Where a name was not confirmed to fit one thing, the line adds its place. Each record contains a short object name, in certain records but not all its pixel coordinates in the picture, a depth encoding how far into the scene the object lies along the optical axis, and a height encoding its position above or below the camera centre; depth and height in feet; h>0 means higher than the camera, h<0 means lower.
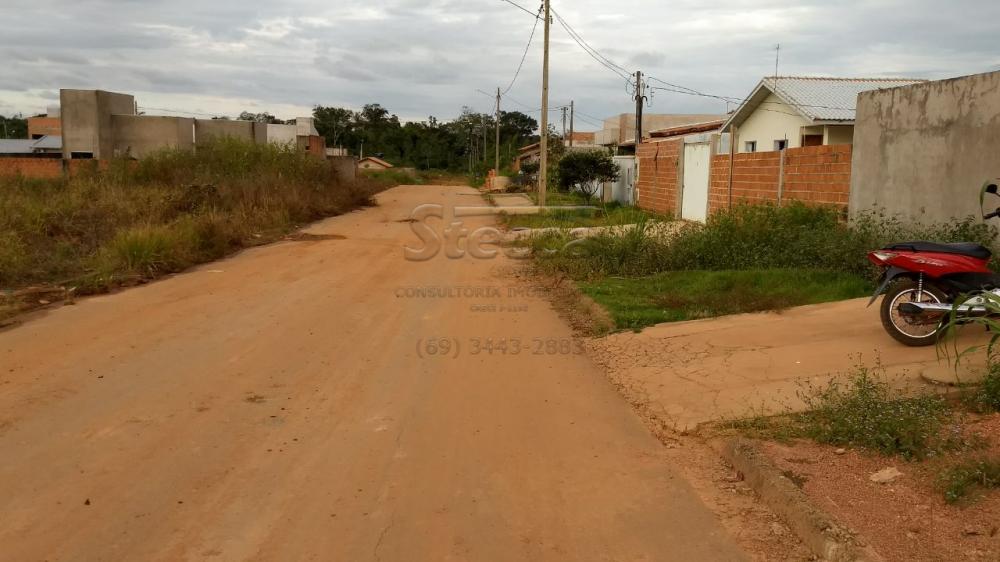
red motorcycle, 21.12 -2.05
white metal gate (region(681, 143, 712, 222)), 63.57 +1.80
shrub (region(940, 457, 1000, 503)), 12.76 -4.49
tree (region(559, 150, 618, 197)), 96.58 +4.20
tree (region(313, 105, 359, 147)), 307.17 +28.07
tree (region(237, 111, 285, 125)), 259.19 +26.20
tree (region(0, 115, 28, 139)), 317.83 +25.66
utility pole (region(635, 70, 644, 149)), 120.88 +15.84
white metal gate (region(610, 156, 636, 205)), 93.71 +2.38
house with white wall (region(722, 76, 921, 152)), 62.23 +8.14
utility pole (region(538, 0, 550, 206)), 84.53 +7.41
